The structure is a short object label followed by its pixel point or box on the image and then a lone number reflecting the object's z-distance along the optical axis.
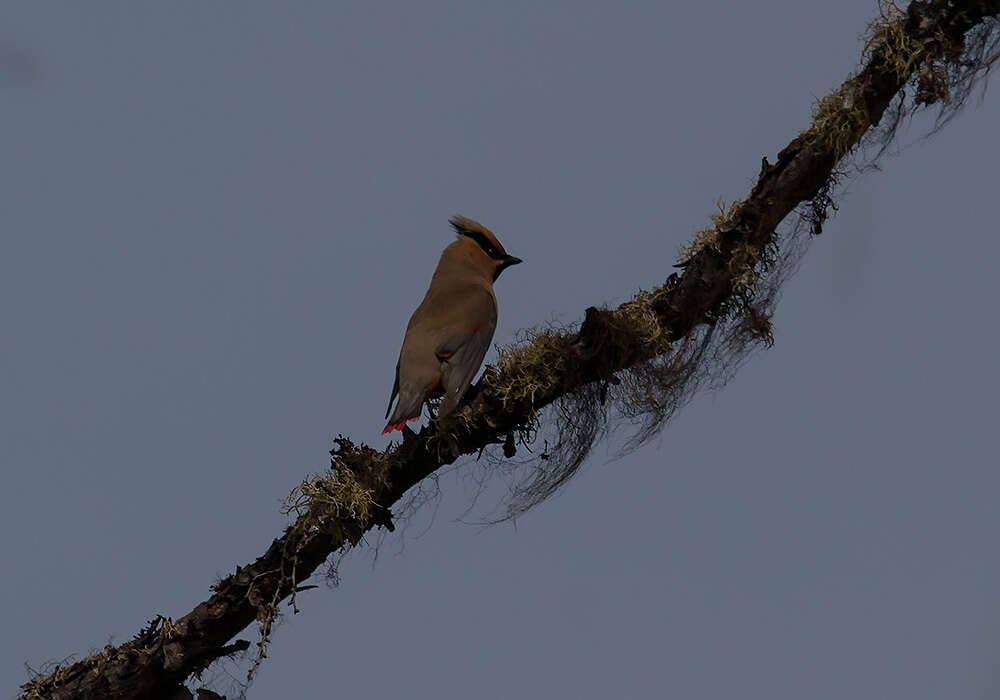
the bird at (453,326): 10.61
